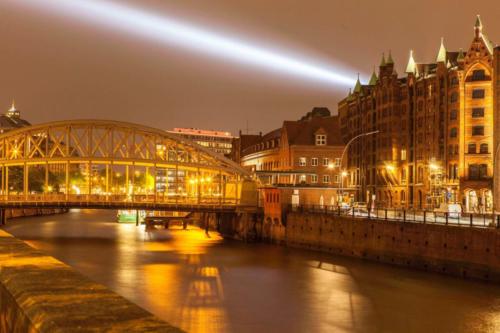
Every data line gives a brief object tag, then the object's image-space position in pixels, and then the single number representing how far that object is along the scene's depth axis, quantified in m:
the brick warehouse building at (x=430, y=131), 86.19
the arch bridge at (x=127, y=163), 73.44
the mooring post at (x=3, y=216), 95.25
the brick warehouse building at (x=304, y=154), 91.81
